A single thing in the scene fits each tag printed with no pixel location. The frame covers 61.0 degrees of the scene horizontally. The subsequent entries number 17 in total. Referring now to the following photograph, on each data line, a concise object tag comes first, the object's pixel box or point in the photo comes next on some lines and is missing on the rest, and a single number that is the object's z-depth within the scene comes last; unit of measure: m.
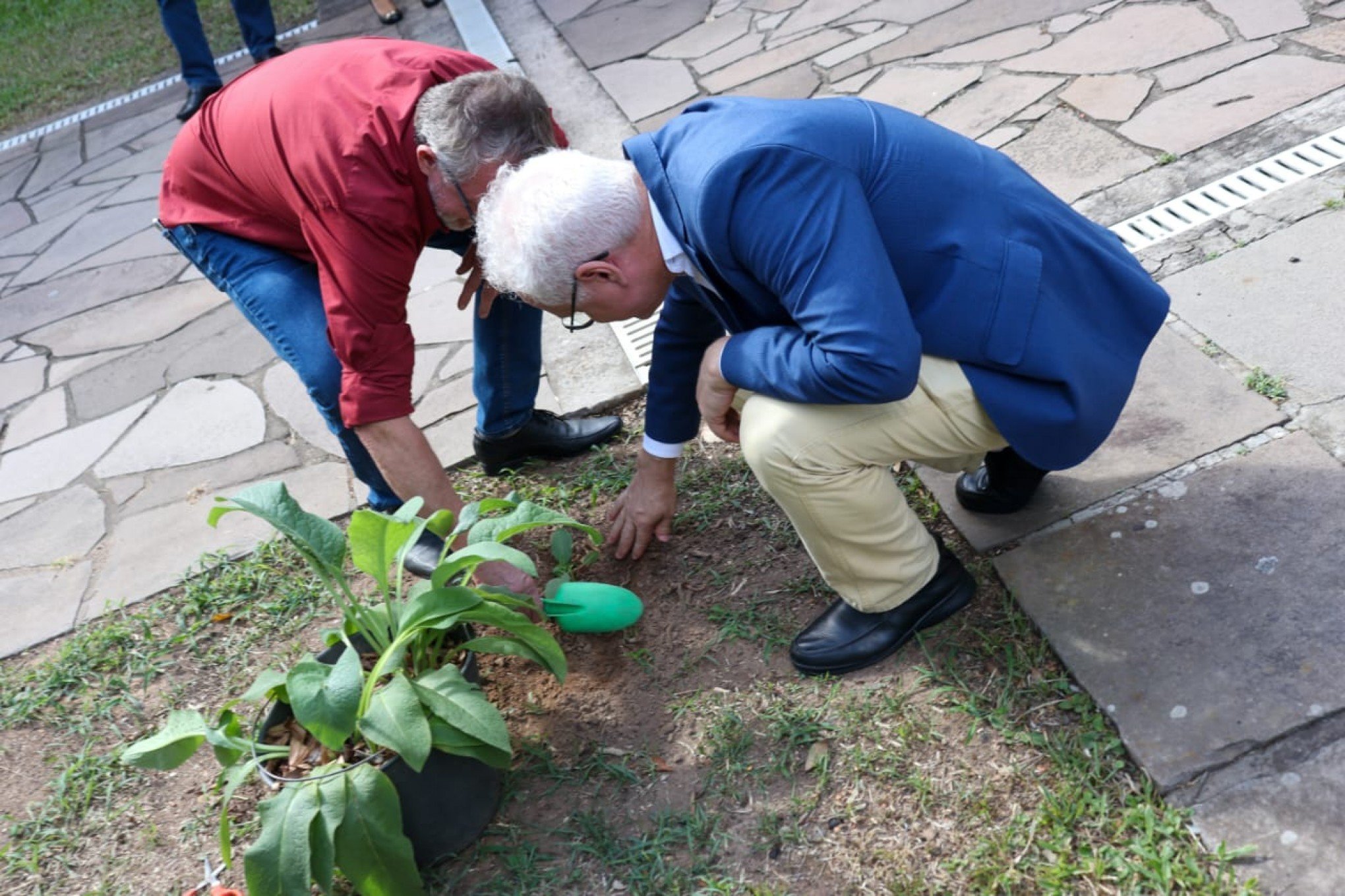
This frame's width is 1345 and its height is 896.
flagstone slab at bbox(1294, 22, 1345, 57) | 3.68
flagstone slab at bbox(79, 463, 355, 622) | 3.08
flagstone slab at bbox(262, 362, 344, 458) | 3.58
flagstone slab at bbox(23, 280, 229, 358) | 4.50
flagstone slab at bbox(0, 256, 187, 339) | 4.85
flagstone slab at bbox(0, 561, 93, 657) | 2.99
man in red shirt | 2.24
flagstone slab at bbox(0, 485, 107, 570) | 3.35
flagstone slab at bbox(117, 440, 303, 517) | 3.46
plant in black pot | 1.78
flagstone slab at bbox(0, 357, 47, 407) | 4.31
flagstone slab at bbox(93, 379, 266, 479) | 3.68
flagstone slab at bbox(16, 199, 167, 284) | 5.28
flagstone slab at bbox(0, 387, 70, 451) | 4.05
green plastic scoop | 2.34
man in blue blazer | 1.79
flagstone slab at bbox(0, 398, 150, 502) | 3.74
